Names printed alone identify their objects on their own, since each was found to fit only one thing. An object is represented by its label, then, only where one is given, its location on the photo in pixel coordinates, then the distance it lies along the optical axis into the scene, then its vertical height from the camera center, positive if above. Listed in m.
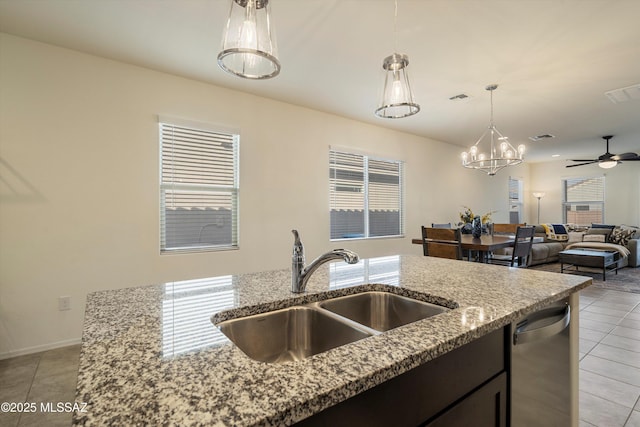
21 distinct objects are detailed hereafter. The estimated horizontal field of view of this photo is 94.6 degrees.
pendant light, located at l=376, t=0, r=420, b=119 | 1.73 +0.77
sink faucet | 1.15 -0.21
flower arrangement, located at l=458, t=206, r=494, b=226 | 4.33 -0.04
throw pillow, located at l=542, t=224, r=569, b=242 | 6.86 -0.38
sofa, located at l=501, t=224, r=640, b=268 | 5.77 -0.55
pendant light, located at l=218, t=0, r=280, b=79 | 1.17 +0.74
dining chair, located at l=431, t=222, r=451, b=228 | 4.50 -0.16
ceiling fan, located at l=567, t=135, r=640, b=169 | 5.57 +1.10
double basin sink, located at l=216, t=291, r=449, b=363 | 0.97 -0.40
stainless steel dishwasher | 1.04 -0.59
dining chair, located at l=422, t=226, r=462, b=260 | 3.03 -0.30
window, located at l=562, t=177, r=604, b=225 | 7.72 +0.42
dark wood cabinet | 0.61 -0.45
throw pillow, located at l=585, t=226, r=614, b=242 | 6.10 -0.31
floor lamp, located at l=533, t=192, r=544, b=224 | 8.36 +0.60
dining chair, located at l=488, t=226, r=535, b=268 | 3.34 -0.31
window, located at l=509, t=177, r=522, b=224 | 8.08 +0.43
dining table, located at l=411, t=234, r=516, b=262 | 3.12 -0.30
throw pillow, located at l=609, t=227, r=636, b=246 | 5.91 -0.39
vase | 3.92 -0.16
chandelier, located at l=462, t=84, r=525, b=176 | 3.68 +0.79
